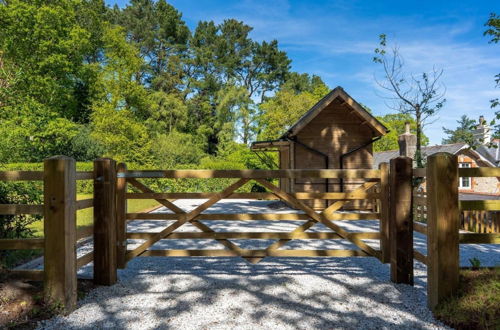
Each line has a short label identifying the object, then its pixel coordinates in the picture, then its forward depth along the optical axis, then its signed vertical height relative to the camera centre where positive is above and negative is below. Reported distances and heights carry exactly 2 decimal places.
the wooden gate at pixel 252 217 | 4.51 -0.69
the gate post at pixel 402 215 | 4.32 -0.64
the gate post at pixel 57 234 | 3.59 -0.70
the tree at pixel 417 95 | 15.30 +3.58
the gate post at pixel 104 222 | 4.30 -0.69
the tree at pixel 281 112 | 31.58 +5.81
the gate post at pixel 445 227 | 3.50 -0.65
